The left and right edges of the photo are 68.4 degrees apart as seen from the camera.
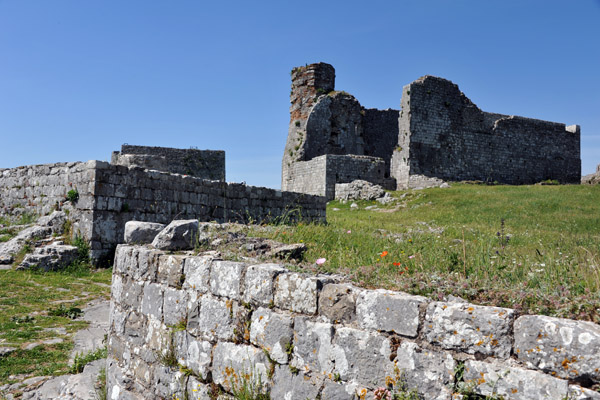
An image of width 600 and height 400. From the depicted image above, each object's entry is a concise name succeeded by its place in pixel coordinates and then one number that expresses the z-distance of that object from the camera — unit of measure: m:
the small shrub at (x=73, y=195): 10.21
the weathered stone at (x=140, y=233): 5.06
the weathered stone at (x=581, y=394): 1.86
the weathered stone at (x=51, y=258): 9.15
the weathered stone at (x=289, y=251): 4.00
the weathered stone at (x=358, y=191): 21.69
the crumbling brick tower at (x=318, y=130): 25.30
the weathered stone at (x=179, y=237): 4.44
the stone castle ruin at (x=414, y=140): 25.63
